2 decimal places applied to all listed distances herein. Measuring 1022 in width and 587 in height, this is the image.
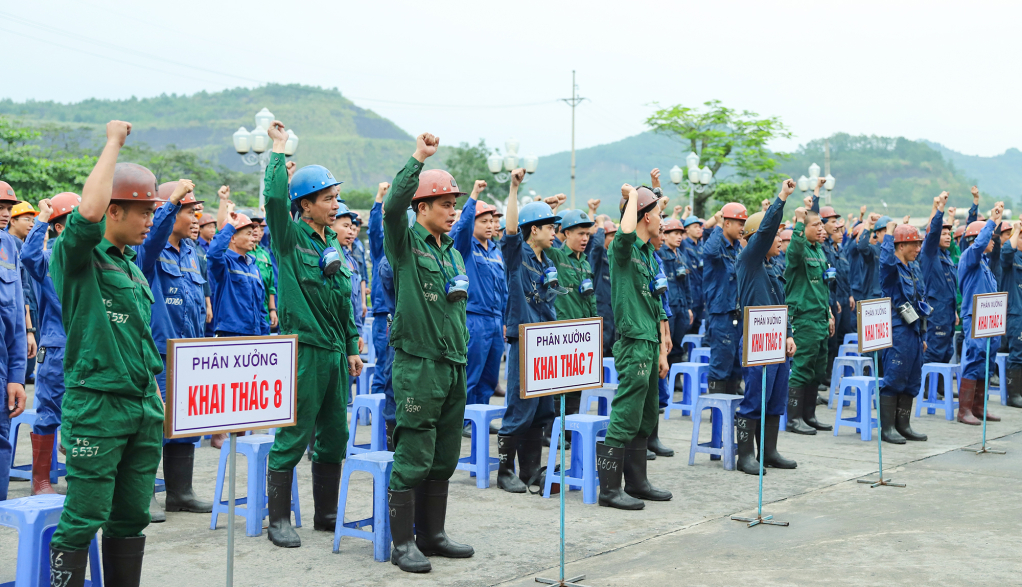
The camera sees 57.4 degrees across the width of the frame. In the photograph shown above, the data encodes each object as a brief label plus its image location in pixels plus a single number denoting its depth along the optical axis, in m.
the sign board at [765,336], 6.88
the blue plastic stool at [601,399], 8.91
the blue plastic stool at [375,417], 8.12
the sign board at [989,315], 9.55
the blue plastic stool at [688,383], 10.18
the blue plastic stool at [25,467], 7.02
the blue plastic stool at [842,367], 11.77
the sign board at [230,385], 3.96
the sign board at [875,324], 8.01
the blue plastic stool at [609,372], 10.09
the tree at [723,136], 41.38
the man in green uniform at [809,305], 9.38
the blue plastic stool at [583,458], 6.99
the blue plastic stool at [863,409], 9.75
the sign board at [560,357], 5.23
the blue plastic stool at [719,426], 8.14
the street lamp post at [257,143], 16.30
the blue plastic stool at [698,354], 11.84
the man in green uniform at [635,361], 6.71
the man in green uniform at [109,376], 3.87
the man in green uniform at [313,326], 5.60
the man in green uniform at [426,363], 5.23
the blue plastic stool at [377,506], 5.42
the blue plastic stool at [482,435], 7.44
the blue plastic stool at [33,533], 4.13
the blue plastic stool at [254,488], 5.93
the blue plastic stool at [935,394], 11.14
